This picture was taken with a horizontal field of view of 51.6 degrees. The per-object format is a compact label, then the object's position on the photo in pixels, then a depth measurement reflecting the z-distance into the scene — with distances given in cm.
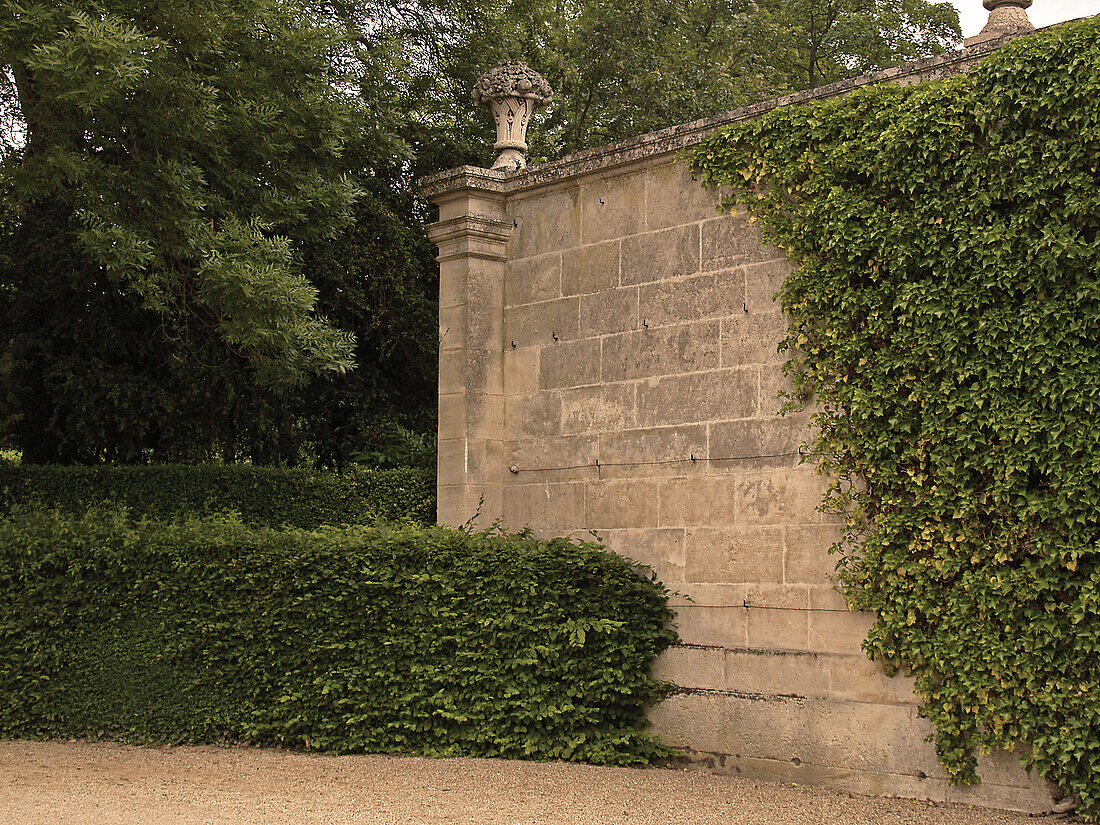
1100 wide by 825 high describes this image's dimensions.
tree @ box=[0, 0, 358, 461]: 914
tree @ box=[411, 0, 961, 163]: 1570
